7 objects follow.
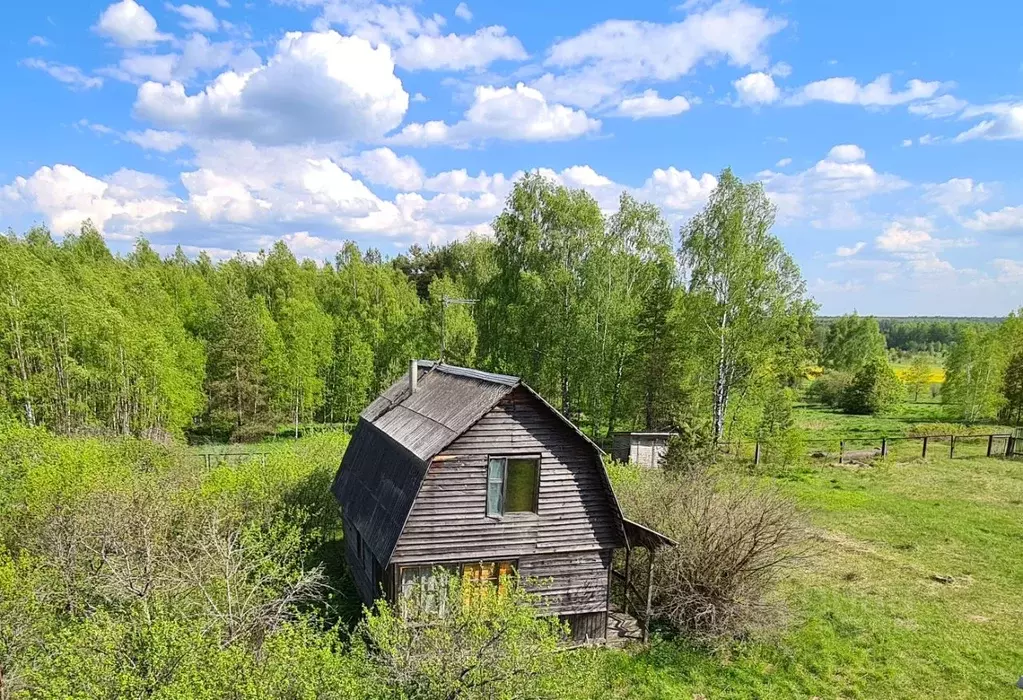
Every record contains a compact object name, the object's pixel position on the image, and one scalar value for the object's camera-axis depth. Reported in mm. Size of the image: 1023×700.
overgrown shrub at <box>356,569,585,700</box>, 8969
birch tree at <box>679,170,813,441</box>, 30688
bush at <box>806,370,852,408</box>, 63125
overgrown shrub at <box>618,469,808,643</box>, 15859
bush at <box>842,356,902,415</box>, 58312
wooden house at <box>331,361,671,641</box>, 14281
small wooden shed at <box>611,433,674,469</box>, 32000
